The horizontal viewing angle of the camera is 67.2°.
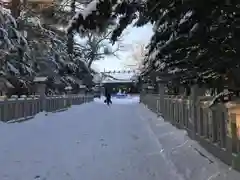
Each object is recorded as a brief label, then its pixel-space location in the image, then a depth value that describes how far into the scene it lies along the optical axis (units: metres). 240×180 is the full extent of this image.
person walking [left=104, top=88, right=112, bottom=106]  18.08
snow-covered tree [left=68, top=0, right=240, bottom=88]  2.07
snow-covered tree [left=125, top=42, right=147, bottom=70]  31.02
